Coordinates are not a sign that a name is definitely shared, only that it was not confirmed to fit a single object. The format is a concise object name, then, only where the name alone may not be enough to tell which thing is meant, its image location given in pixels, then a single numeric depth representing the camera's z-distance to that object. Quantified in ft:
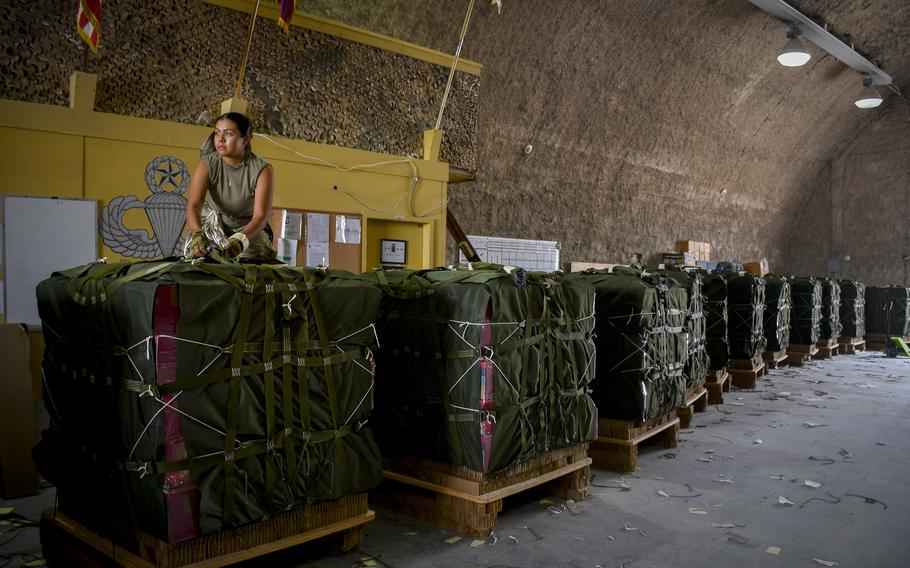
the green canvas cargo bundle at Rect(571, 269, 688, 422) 17.58
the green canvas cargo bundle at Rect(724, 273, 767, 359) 30.09
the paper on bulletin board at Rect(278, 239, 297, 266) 24.91
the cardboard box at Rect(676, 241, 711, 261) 55.47
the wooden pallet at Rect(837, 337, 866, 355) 47.39
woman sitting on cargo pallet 12.73
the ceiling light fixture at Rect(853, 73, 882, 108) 56.75
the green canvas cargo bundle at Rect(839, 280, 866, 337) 47.14
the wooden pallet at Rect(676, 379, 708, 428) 22.72
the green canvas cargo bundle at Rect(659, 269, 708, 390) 21.97
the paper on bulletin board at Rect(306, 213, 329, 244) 25.65
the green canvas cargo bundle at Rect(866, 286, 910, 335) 49.29
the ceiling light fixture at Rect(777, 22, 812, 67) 45.47
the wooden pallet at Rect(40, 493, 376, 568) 9.32
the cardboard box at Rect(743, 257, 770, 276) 63.72
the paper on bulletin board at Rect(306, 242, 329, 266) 25.77
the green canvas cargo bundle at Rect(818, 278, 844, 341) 43.04
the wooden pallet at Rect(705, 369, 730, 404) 26.91
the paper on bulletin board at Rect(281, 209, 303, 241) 24.93
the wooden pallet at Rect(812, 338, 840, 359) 43.50
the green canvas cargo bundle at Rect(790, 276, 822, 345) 39.27
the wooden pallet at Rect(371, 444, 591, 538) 12.75
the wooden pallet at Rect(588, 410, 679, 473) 17.40
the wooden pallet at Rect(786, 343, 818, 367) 39.68
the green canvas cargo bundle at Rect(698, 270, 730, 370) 27.14
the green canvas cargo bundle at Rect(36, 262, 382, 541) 9.08
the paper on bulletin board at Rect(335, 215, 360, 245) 26.55
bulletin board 25.49
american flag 19.34
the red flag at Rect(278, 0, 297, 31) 23.07
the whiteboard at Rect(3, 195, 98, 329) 19.24
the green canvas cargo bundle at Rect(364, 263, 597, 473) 12.76
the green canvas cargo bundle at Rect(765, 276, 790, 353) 34.37
